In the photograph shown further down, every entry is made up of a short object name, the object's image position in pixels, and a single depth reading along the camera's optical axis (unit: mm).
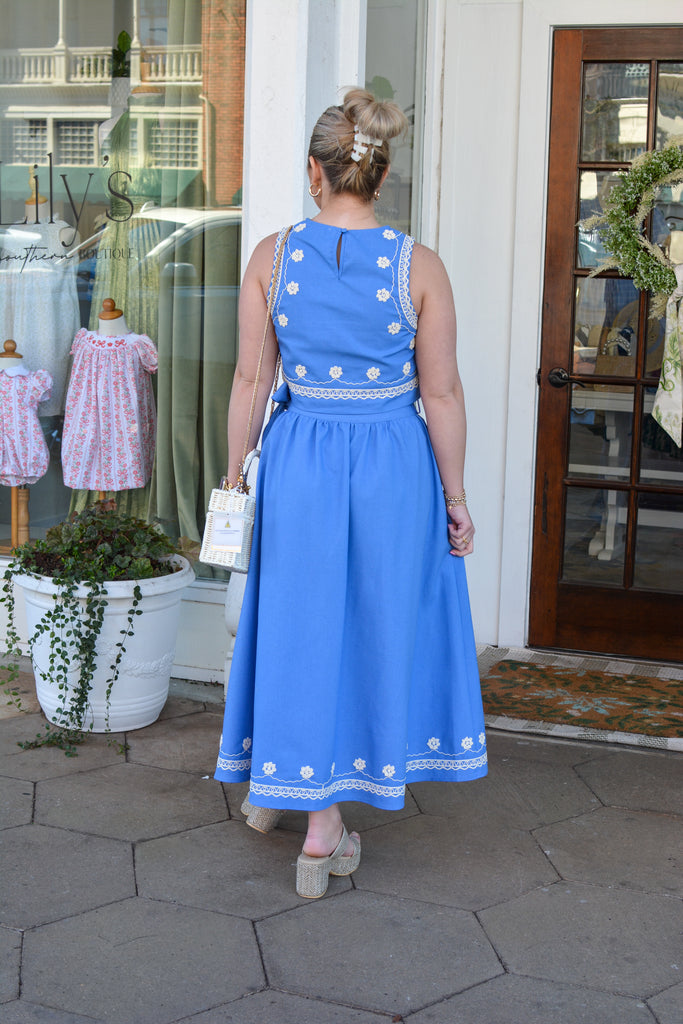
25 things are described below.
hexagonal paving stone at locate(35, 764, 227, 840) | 2879
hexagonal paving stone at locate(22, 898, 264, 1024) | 2119
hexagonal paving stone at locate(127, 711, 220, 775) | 3295
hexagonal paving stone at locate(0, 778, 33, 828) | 2889
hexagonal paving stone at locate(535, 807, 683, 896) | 2660
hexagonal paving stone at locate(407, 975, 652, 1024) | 2088
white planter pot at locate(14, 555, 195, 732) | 3418
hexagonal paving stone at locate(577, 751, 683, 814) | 3100
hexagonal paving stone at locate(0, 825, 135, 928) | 2465
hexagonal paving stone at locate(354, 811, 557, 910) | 2580
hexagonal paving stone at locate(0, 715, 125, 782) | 3201
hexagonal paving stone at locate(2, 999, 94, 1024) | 2055
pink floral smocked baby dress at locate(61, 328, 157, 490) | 4070
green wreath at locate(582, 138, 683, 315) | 3570
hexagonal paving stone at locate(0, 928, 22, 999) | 2135
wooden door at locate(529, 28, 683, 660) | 4020
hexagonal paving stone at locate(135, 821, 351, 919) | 2514
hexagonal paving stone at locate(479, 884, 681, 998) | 2242
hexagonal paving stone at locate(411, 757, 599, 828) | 3002
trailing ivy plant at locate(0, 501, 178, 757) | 3352
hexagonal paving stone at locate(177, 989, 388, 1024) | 2070
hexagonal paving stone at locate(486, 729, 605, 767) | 3393
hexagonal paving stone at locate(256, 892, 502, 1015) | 2176
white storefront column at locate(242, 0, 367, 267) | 3367
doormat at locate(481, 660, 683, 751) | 3572
